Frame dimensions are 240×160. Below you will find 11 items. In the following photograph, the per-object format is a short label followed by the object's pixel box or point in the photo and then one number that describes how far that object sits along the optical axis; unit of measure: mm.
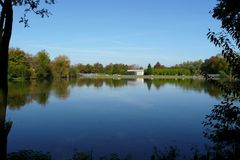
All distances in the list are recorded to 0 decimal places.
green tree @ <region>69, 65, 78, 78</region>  94012
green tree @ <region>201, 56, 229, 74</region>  77625
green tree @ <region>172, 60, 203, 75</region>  117562
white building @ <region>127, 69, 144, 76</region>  128875
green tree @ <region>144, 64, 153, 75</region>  120688
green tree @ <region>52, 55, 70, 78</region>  83062
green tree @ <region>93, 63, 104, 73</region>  117500
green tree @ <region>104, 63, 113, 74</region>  118375
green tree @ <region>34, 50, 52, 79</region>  71188
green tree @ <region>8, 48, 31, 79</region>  58347
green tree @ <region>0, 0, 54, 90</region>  4863
